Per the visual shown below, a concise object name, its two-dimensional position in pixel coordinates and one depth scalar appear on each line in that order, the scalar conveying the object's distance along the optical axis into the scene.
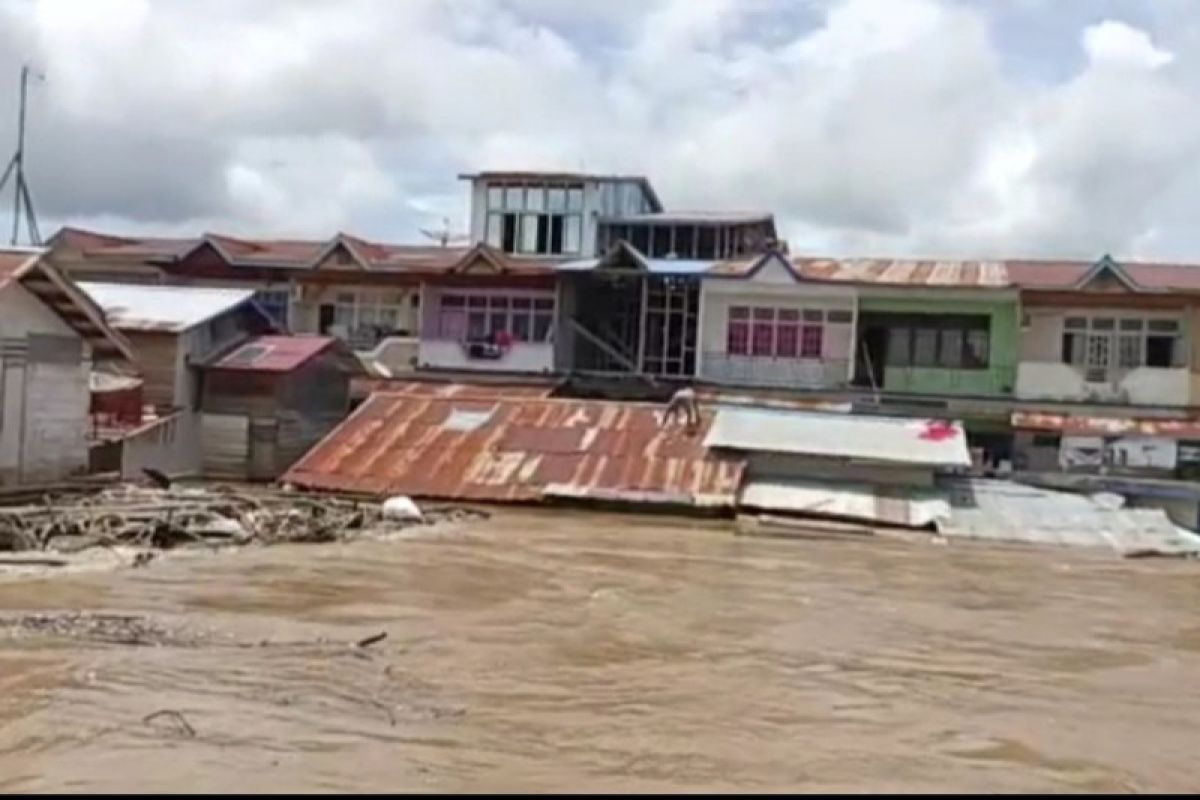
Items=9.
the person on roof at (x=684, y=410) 27.59
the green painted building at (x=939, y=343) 34.41
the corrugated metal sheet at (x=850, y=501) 23.28
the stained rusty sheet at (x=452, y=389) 32.84
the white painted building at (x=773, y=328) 35.19
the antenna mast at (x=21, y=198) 39.19
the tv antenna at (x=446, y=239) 49.21
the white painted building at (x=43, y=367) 21.44
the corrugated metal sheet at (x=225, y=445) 28.97
